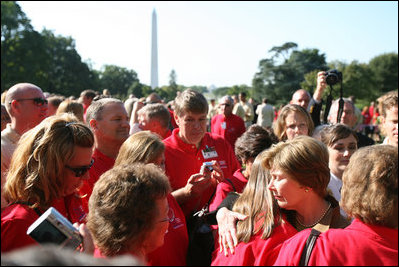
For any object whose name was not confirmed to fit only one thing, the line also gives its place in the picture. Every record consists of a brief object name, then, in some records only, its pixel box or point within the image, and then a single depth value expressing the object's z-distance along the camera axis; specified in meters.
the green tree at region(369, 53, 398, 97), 52.01
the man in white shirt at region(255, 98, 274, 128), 12.74
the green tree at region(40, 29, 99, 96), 53.35
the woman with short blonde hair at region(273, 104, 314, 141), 4.02
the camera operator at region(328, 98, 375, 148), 4.91
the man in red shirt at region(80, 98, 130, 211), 3.42
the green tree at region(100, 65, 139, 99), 73.72
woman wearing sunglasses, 1.93
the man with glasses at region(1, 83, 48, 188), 3.90
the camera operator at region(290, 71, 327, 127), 4.73
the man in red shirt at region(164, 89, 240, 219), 3.54
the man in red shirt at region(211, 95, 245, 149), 7.59
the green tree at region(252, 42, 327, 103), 52.03
